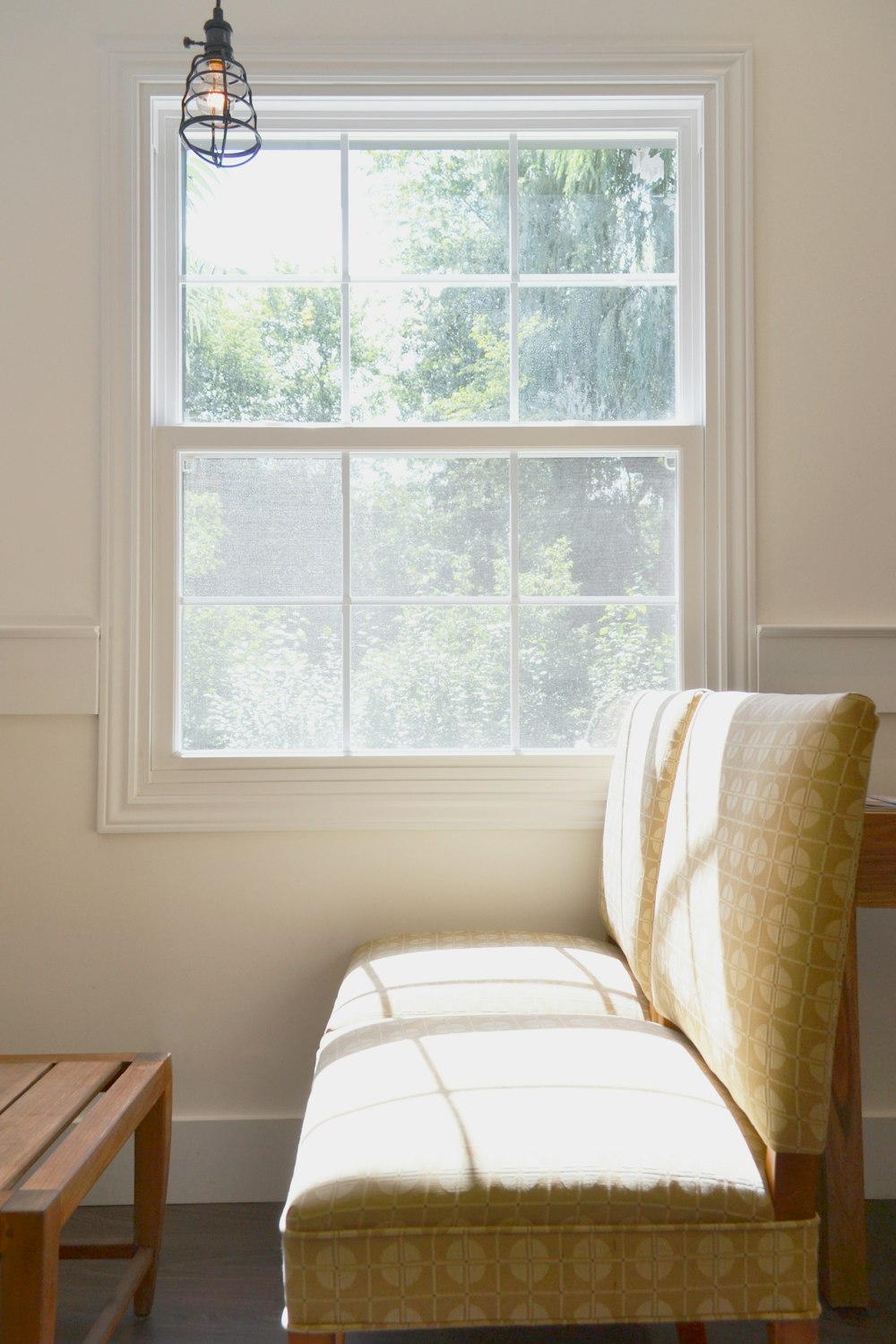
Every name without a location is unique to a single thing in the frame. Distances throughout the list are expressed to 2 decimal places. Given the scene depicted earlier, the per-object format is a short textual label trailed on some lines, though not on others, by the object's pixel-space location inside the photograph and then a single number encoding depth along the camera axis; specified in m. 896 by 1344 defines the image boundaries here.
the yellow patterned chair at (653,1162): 1.07
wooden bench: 1.13
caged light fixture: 1.46
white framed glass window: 2.17
